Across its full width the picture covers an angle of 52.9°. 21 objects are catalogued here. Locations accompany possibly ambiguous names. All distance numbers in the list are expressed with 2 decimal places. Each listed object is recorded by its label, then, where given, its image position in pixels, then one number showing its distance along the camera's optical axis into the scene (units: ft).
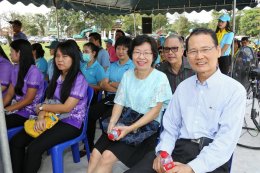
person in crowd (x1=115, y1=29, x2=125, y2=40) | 21.17
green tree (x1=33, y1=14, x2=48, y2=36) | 152.87
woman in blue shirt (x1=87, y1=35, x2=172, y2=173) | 6.45
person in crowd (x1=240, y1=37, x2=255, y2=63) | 10.80
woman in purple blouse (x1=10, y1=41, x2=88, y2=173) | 7.67
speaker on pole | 31.77
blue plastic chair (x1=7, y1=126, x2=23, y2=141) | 8.55
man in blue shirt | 4.98
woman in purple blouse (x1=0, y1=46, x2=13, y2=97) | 9.22
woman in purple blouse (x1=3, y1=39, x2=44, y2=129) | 8.70
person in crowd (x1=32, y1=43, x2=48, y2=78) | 15.61
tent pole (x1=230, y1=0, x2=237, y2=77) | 14.80
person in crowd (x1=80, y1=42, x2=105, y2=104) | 11.39
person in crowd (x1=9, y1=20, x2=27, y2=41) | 21.09
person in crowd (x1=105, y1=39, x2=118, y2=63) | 20.43
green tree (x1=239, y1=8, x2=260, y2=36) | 119.70
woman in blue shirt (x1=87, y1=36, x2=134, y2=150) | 10.44
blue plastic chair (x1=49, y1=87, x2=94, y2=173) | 7.50
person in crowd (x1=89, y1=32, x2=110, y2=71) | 16.26
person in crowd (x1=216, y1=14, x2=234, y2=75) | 15.44
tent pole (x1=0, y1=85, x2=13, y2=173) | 4.04
